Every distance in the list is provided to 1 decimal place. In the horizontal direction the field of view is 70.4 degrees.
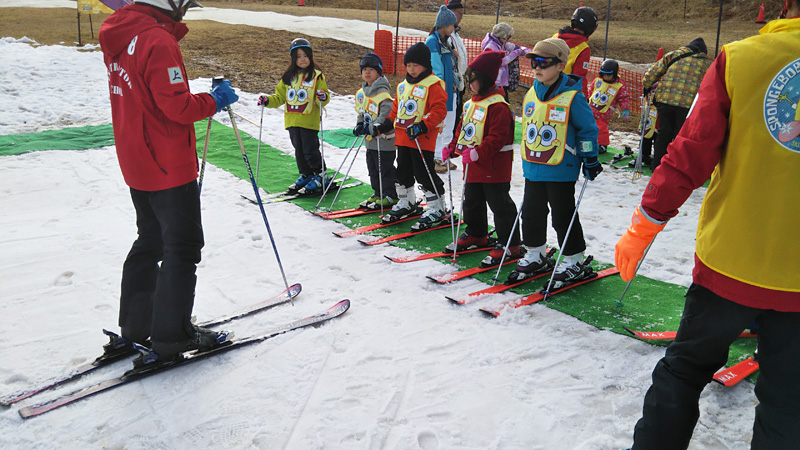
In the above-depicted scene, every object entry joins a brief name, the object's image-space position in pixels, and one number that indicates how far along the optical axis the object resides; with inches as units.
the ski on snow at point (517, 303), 159.7
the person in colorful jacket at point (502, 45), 303.3
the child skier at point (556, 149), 161.6
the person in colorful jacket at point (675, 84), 276.5
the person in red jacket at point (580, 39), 292.8
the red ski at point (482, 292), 167.4
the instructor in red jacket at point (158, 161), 115.6
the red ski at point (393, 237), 214.7
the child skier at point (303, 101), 255.6
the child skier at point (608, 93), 323.3
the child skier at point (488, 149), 184.1
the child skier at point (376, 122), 237.6
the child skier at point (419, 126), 215.9
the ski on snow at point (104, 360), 119.8
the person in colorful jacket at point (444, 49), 273.4
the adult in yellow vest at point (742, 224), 77.9
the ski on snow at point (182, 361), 116.6
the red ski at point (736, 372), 123.8
